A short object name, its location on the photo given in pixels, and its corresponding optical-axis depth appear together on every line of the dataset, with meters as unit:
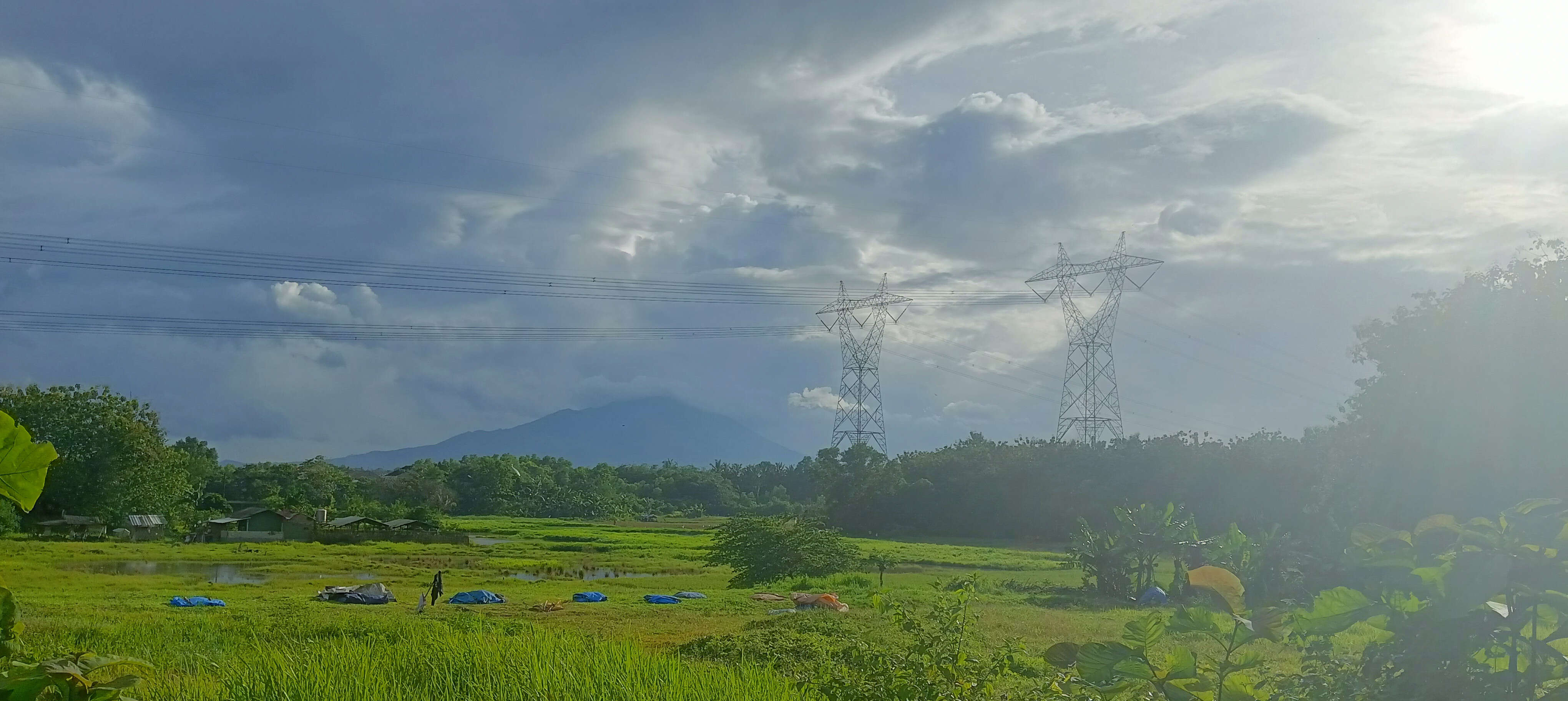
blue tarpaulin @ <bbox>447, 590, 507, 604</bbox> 26.41
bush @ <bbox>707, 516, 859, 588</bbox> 34.03
